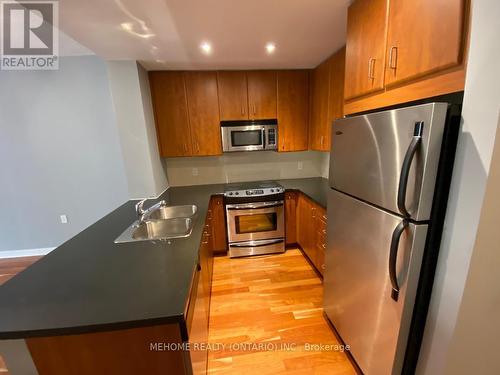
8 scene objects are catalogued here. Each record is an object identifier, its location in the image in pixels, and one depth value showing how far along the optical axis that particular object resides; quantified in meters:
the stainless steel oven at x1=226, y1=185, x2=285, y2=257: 2.68
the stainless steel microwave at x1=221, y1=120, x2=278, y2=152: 2.76
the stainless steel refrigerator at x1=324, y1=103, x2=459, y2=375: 0.87
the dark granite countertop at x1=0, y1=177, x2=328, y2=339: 0.80
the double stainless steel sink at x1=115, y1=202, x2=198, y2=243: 1.67
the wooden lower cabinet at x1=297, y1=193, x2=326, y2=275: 2.19
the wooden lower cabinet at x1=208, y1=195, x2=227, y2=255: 2.72
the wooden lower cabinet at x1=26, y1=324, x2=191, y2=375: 0.84
